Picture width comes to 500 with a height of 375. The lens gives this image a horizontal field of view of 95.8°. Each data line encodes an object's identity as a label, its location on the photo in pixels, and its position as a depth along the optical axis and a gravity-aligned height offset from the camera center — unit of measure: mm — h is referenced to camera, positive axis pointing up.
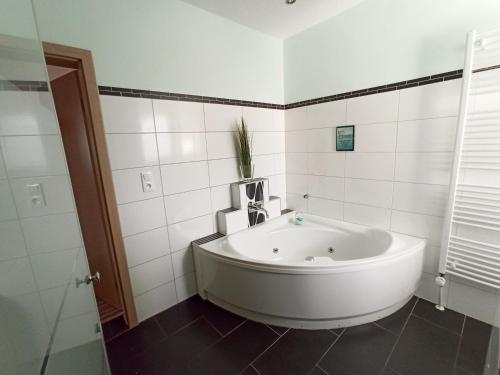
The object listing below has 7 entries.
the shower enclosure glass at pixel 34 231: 452 -193
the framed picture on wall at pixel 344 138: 2164 +47
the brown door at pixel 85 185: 1660 -233
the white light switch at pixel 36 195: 614 -105
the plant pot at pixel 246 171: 2277 -233
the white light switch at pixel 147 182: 1718 -218
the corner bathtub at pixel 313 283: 1597 -1020
